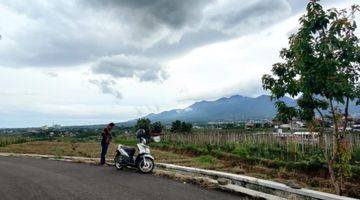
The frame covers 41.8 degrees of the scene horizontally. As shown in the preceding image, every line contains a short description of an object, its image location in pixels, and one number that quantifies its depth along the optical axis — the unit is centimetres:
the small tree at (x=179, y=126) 8056
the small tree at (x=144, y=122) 7288
